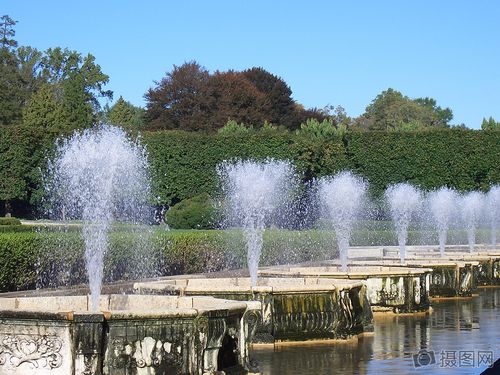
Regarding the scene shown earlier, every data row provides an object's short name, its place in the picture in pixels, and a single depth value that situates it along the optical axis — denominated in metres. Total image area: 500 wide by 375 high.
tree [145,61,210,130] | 62.09
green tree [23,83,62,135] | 55.50
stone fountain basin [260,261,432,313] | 15.98
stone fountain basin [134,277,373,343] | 12.16
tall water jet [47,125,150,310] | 14.11
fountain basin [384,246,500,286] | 22.29
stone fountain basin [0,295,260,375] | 8.59
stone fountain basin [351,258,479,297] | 19.66
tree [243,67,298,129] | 67.12
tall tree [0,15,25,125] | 65.75
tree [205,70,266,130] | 62.56
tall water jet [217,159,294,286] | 23.27
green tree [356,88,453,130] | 91.44
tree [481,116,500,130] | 51.45
